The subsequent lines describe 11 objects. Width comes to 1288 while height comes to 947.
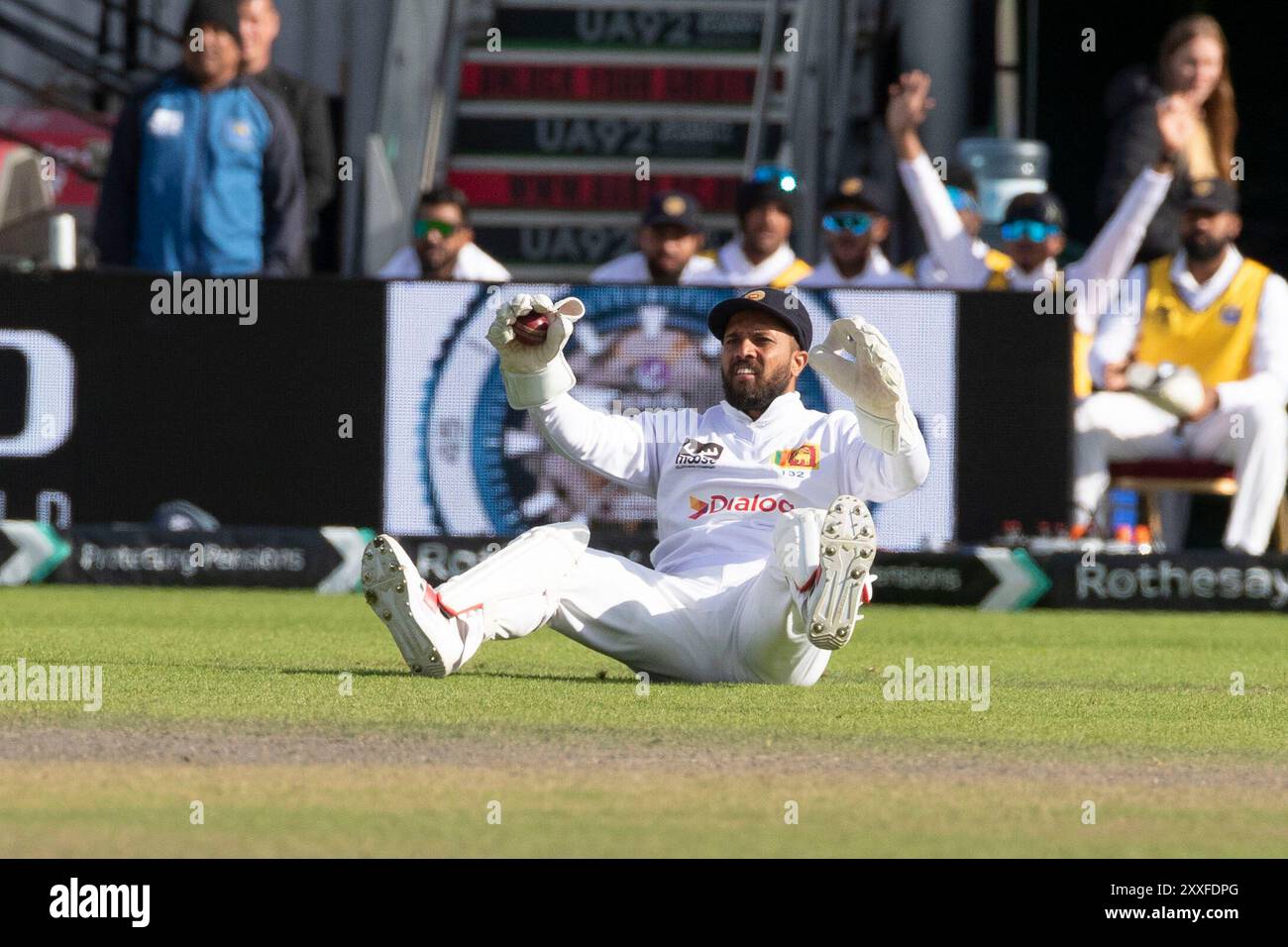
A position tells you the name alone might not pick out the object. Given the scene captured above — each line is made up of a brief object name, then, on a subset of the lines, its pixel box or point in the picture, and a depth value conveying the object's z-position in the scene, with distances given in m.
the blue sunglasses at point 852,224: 11.91
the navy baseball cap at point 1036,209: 11.85
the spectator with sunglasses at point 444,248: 11.84
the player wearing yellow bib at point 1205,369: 11.65
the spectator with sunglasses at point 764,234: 11.80
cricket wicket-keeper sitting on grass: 6.33
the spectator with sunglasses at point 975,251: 12.08
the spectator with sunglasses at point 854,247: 11.86
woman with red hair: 12.45
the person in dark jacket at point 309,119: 12.33
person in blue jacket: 11.64
